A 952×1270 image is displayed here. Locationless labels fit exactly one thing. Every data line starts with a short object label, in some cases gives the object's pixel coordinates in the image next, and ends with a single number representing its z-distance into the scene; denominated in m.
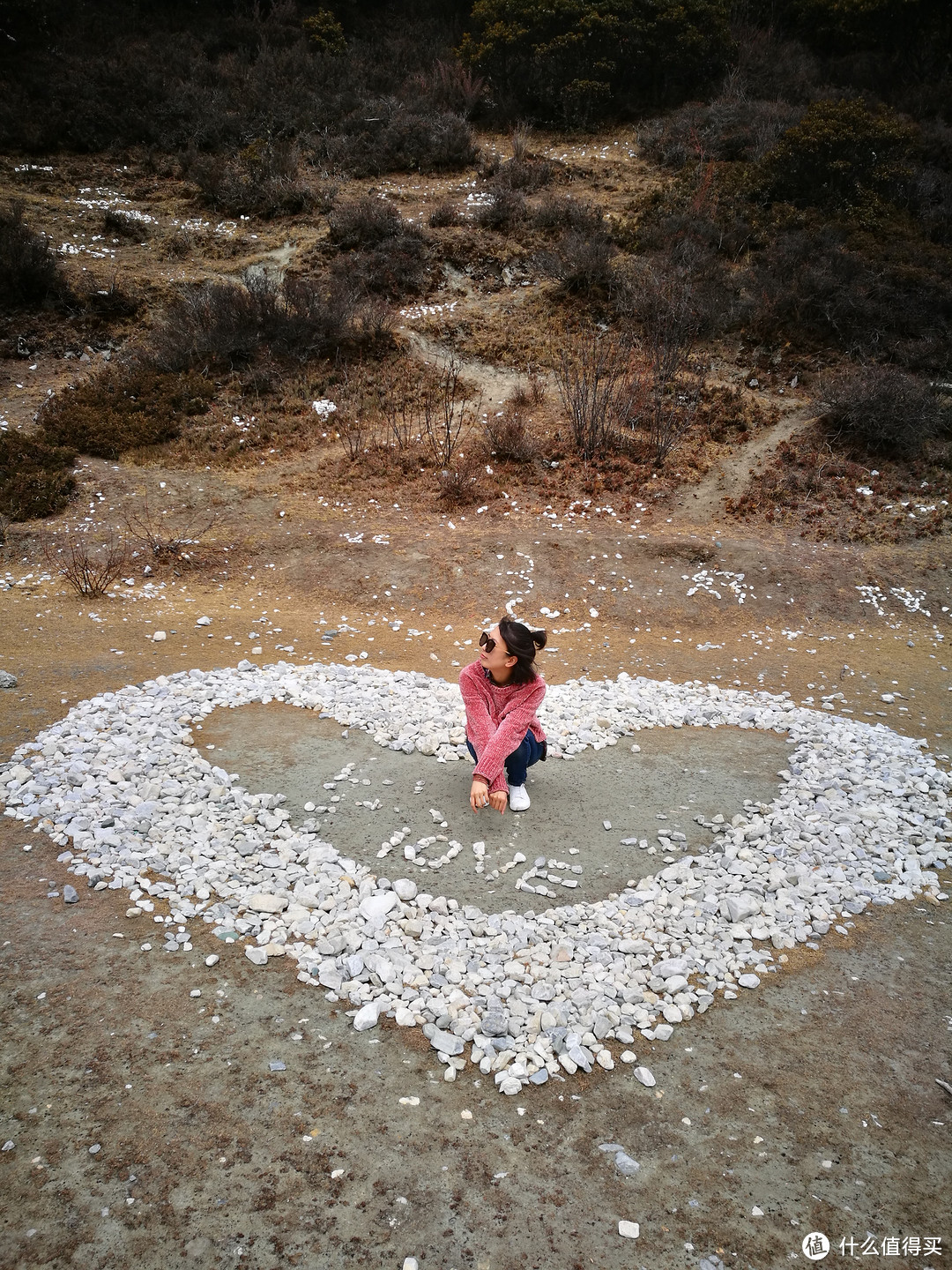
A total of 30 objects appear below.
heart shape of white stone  3.66
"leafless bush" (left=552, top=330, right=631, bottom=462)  13.02
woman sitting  4.46
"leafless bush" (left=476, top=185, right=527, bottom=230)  18.42
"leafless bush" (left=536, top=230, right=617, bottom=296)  16.66
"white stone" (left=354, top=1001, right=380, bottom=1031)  3.51
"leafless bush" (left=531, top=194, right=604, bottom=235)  18.27
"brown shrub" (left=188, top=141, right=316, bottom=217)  18.39
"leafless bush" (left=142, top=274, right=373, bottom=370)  14.67
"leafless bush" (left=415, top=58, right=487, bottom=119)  21.75
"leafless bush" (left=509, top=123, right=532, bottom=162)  20.39
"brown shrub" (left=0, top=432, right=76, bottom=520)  11.22
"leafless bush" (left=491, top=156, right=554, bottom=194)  19.62
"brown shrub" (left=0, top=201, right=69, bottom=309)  14.96
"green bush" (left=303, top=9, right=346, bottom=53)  23.09
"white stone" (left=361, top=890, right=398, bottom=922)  4.16
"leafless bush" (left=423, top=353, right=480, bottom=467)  13.17
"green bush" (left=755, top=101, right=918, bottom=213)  17.05
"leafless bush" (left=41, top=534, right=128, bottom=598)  9.62
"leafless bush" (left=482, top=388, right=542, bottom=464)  12.83
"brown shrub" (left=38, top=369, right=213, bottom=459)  12.67
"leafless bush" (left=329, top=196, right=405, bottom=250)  17.55
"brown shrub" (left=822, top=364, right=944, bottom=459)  12.59
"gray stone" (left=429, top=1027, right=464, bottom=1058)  3.40
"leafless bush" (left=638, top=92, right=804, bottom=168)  19.36
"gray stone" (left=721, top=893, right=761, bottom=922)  4.32
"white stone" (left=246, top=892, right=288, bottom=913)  4.17
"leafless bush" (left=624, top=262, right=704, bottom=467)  13.53
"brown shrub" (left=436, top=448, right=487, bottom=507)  12.16
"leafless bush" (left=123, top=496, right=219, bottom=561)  10.74
